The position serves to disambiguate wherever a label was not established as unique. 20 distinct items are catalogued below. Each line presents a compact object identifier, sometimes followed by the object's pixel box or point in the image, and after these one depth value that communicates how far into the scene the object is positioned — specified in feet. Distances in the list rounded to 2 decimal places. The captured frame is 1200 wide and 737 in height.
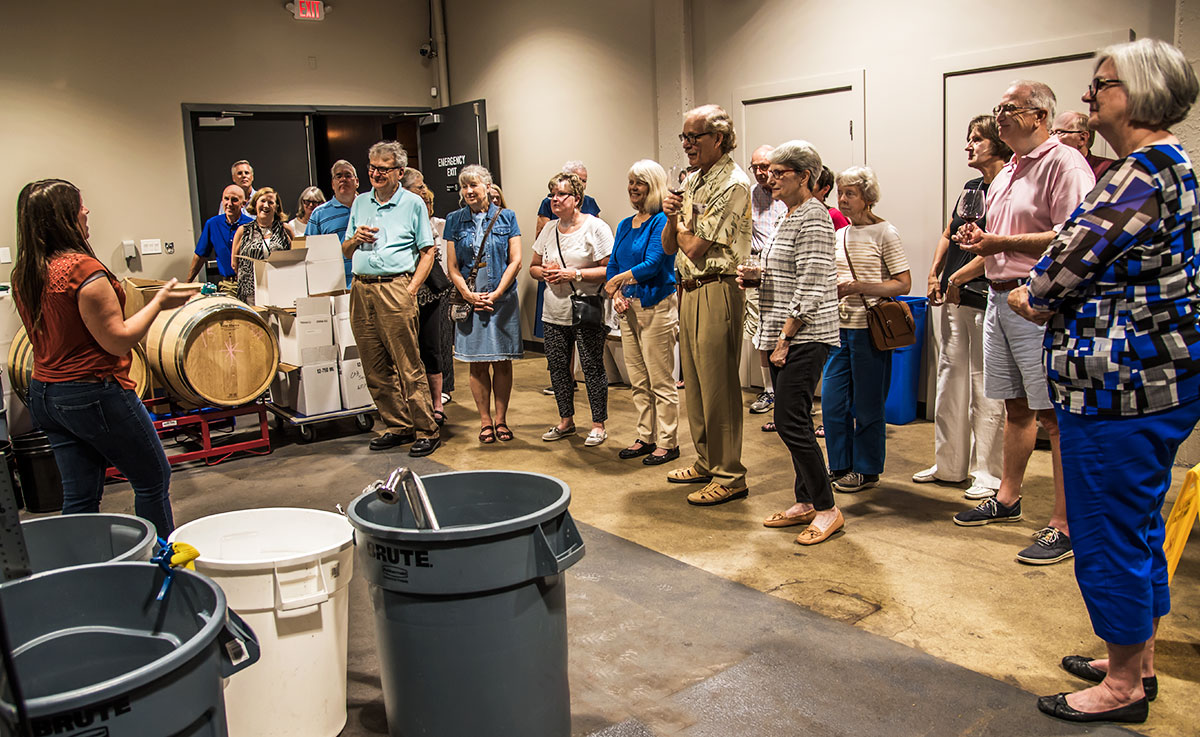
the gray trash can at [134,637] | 4.93
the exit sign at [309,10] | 30.73
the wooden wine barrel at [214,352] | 17.48
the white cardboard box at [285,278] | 19.24
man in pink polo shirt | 11.02
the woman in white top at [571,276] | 17.62
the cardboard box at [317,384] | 19.79
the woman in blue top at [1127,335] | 7.34
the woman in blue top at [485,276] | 18.49
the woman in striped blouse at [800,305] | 12.09
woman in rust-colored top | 9.43
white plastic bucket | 7.55
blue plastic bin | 19.20
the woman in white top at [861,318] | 14.29
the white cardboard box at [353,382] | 20.24
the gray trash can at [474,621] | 6.73
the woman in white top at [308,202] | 26.22
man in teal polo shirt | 18.04
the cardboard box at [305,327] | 19.42
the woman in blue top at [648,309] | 16.07
